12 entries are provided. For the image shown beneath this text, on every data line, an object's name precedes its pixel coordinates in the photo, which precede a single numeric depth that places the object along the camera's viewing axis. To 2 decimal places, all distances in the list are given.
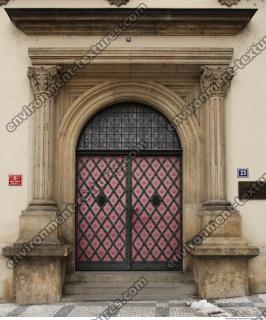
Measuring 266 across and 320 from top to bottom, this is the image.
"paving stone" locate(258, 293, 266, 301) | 9.35
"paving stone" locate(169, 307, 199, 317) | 8.36
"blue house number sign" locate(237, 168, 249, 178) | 9.91
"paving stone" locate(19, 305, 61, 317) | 8.55
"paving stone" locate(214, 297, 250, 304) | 9.11
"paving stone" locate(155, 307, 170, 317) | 8.37
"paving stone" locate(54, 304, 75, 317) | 8.49
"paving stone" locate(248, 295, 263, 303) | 9.19
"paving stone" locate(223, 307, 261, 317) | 8.21
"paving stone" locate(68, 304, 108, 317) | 8.41
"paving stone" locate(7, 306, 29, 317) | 8.53
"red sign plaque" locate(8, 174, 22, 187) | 9.89
